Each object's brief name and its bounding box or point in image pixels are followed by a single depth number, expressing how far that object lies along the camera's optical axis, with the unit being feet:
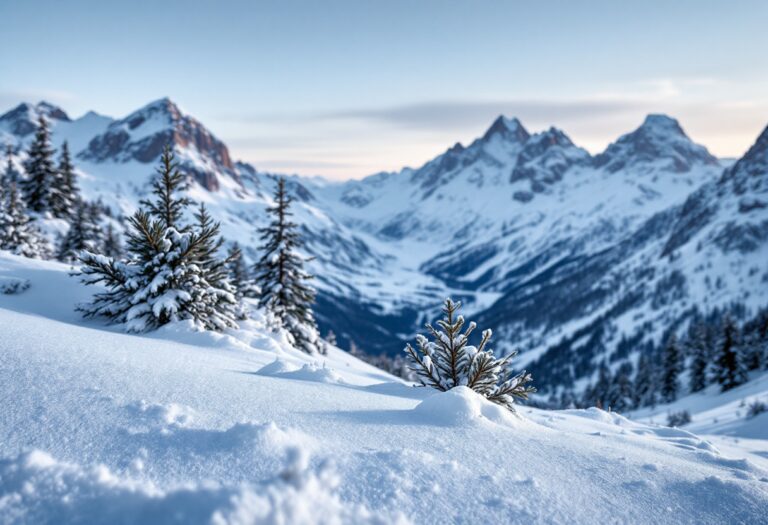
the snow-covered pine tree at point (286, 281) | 76.54
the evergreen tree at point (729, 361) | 166.91
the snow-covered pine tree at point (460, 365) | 28.60
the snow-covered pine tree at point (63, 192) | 142.51
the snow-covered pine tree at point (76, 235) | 130.50
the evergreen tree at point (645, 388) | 218.79
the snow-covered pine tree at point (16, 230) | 104.01
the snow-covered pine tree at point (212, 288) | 41.34
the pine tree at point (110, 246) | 147.02
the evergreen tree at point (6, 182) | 120.78
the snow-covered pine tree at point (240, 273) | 107.99
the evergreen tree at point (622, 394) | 216.27
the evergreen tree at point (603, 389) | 244.42
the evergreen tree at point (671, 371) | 199.72
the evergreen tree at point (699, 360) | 192.34
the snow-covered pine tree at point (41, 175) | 134.31
